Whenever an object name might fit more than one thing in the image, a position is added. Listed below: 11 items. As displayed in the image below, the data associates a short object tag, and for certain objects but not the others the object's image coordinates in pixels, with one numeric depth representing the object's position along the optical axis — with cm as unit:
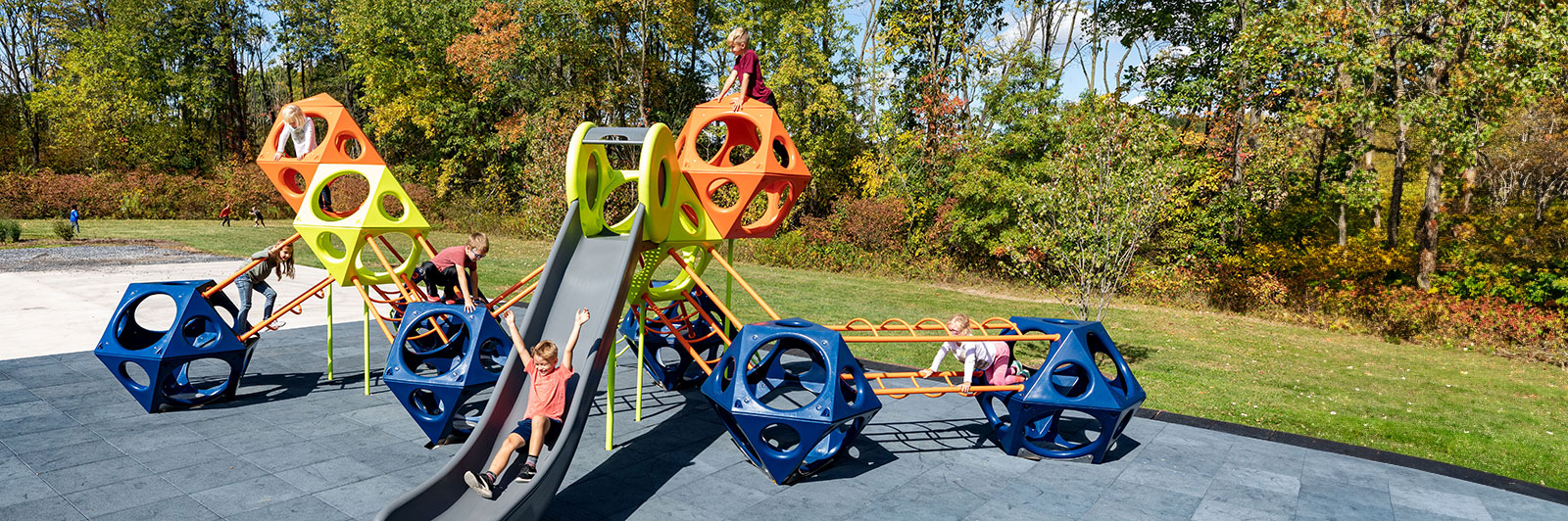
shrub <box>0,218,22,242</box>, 2333
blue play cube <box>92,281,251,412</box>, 713
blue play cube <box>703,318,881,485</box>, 586
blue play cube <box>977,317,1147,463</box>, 652
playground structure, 584
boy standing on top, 799
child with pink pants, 691
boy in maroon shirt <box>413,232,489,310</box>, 825
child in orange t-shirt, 529
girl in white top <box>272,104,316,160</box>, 808
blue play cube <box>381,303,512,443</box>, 636
